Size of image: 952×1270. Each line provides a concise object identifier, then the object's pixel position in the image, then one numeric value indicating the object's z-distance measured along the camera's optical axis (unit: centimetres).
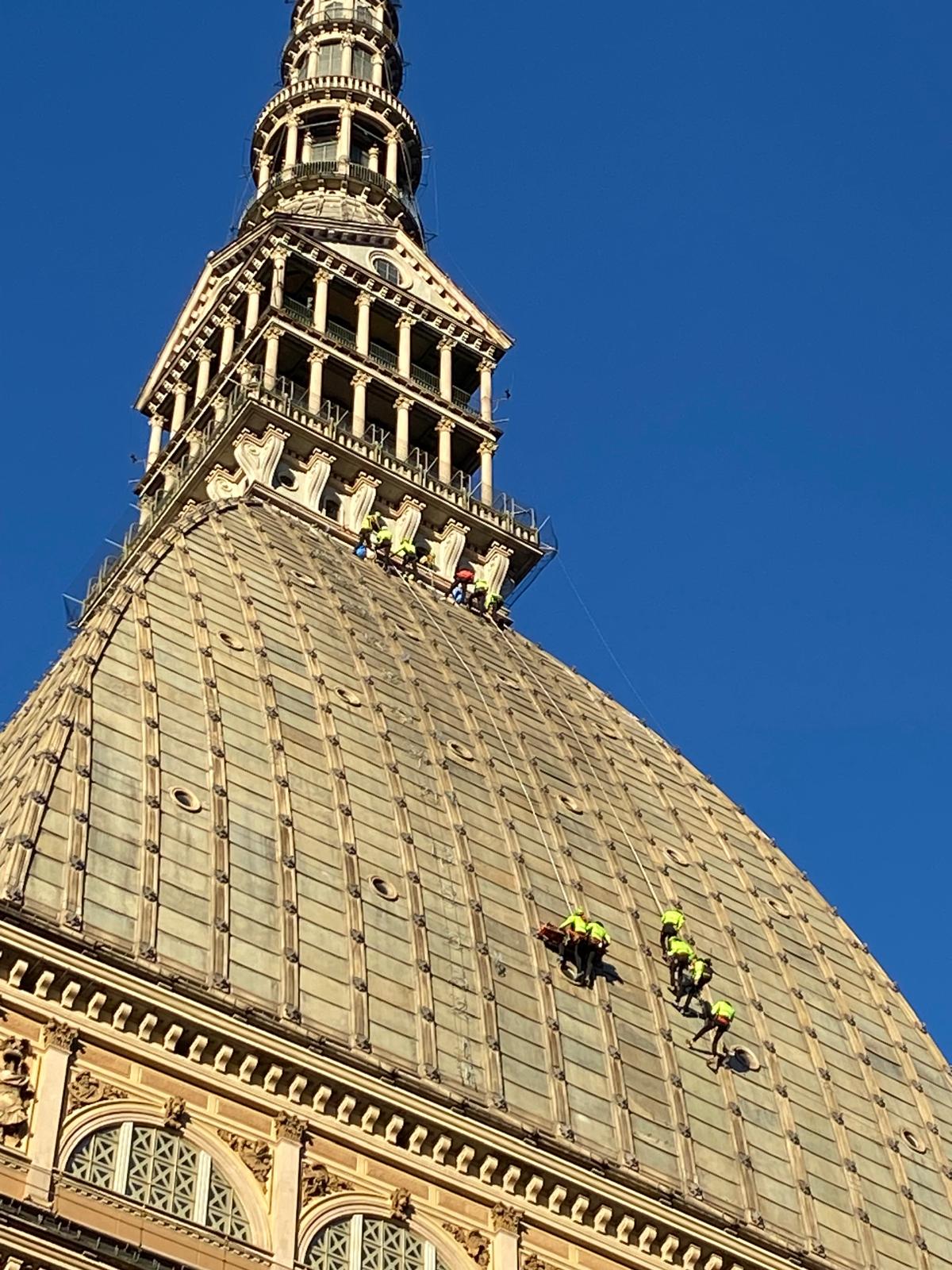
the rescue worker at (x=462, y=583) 8100
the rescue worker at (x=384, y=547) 7894
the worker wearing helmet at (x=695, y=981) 6122
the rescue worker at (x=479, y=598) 8044
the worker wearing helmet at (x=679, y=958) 6206
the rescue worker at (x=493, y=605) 8044
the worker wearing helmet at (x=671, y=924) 6300
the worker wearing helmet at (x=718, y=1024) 6000
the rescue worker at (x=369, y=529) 7944
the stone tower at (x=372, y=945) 4778
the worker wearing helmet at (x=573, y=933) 5950
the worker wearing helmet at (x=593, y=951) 5972
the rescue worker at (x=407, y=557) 7950
